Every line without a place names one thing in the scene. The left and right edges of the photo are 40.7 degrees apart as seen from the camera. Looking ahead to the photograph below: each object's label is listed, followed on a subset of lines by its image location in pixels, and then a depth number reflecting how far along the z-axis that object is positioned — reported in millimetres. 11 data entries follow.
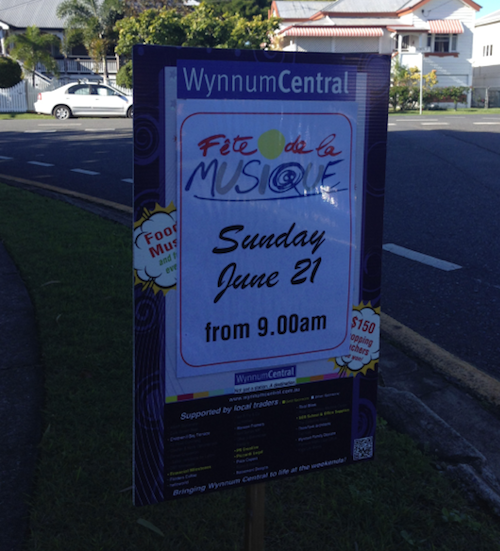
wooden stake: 2127
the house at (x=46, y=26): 43125
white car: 24359
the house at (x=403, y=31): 42688
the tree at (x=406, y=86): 32328
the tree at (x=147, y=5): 38969
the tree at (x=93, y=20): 38375
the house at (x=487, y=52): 46966
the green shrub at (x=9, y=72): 31984
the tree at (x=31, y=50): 34750
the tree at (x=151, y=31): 30703
